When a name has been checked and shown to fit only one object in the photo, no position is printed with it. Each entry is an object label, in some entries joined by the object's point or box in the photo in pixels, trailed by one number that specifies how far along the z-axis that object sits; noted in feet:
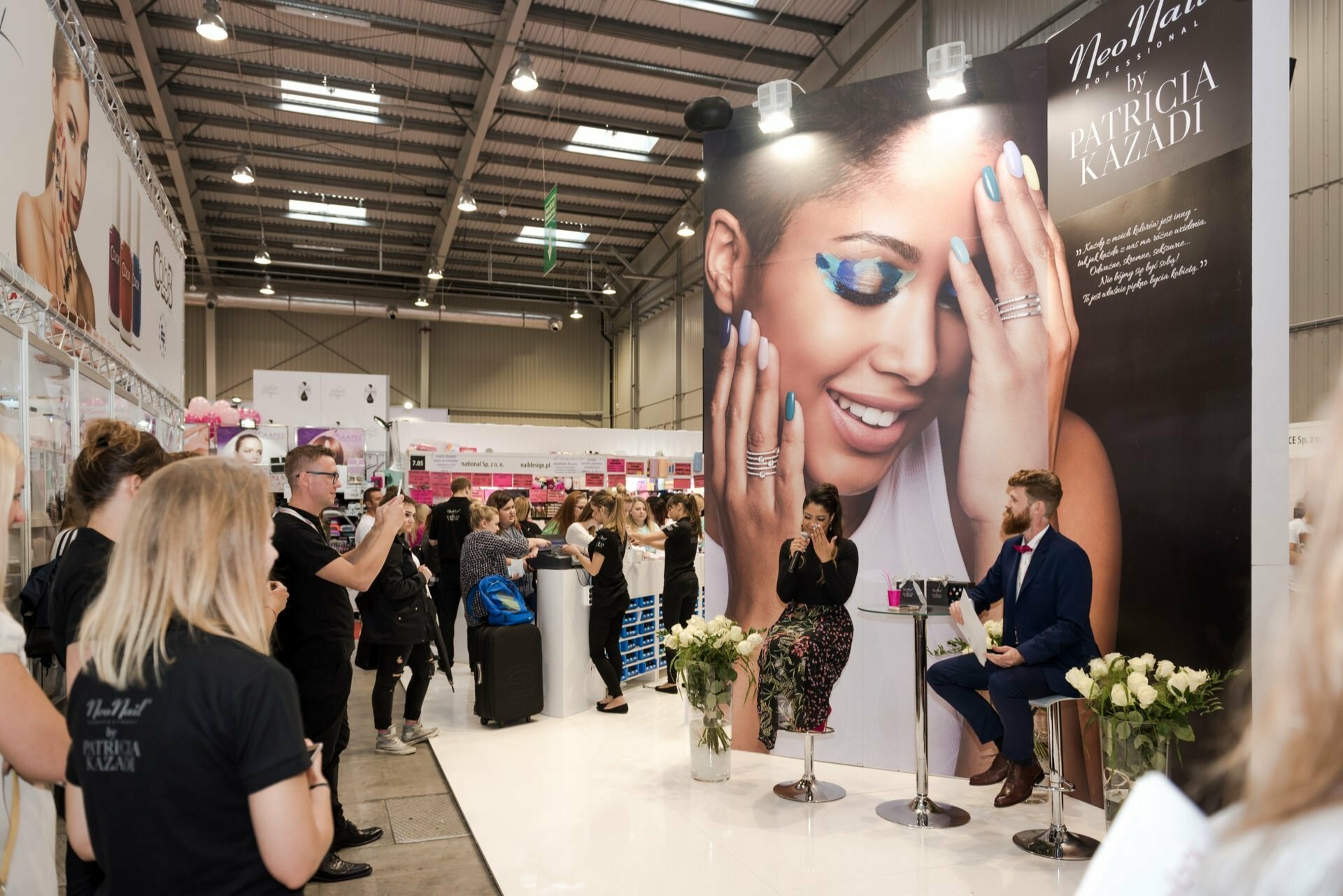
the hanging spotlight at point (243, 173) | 37.40
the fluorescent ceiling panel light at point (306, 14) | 29.19
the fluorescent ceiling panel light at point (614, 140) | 41.37
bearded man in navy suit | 11.98
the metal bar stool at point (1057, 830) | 11.84
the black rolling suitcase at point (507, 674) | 18.56
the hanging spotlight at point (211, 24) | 24.71
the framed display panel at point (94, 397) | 12.41
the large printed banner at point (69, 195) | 11.46
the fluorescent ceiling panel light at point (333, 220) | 51.26
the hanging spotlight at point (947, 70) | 14.75
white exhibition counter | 19.44
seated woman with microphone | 14.43
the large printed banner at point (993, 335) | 11.86
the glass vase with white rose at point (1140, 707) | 10.99
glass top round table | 13.17
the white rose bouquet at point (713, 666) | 15.14
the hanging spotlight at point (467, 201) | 39.55
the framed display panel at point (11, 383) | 8.89
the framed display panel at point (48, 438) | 10.11
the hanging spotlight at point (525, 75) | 27.86
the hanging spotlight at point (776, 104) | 16.28
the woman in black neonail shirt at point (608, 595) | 19.49
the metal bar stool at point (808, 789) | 14.28
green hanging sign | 30.51
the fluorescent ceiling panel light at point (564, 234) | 54.54
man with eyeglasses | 10.43
